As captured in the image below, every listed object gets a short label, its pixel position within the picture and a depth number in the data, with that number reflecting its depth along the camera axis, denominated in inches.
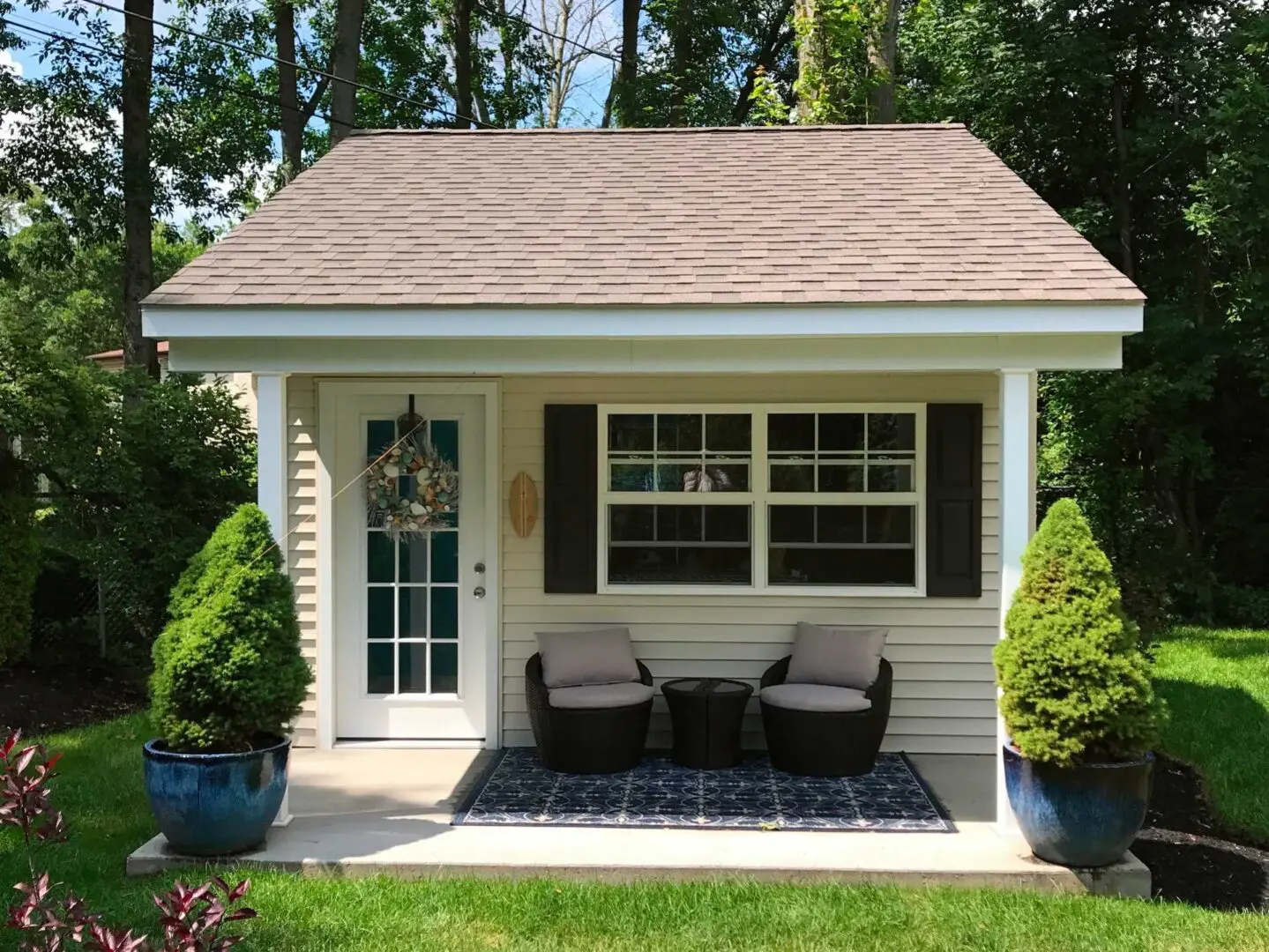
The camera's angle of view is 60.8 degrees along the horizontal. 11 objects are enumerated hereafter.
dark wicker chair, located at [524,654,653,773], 232.5
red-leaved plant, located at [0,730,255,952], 90.7
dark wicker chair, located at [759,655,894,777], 230.4
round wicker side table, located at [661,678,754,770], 236.5
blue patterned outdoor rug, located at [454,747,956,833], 201.9
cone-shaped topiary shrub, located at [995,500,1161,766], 171.2
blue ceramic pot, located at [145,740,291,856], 176.2
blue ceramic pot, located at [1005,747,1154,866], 171.0
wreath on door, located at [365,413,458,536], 259.1
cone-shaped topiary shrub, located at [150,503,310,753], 177.5
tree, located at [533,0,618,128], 796.6
